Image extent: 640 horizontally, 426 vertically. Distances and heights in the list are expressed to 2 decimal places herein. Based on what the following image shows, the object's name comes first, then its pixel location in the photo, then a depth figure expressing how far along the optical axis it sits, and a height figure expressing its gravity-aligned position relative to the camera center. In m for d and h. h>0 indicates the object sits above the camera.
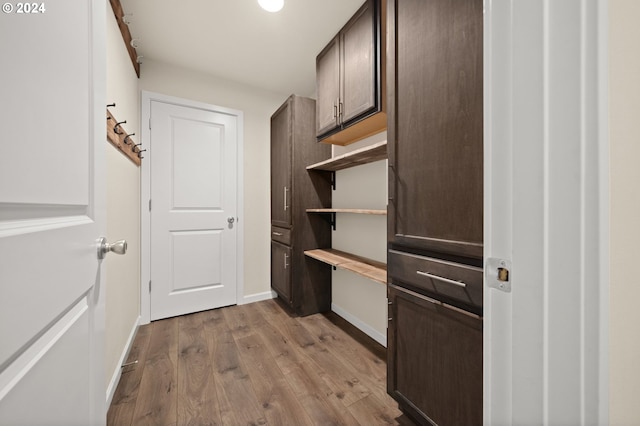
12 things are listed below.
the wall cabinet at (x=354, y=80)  1.46 +0.89
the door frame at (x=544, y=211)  0.37 +0.00
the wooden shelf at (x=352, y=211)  1.60 +0.00
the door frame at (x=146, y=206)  2.27 +0.04
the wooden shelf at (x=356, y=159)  1.57 +0.41
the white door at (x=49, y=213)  0.36 +0.00
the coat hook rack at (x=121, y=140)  1.41 +0.48
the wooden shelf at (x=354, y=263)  1.61 -0.41
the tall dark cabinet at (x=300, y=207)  2.39 +0.04
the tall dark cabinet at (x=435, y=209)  0.86 +0.01
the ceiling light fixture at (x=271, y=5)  1.63 +1.39
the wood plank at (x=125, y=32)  1.57 +1.30
